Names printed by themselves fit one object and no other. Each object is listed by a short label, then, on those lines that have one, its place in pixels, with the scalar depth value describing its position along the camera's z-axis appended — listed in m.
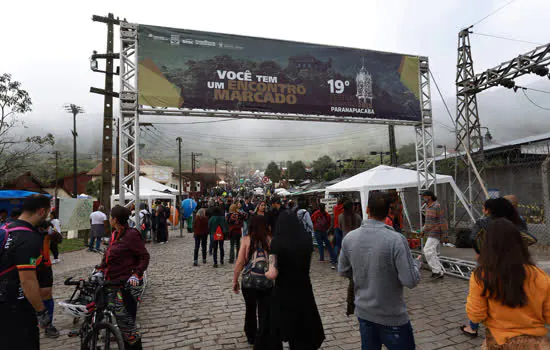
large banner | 7.40
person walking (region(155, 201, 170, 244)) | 13.54
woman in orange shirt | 1.78
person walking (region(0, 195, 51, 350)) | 2.30
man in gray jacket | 2.31
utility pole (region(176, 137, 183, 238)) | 36.96
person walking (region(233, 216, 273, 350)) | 3.42
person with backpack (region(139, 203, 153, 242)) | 12.11
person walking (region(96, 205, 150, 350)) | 3.24
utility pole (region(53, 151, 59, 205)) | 36.88
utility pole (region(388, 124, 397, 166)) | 21.79
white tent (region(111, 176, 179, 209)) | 15.22
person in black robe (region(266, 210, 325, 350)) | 2.90
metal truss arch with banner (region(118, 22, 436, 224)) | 7.00
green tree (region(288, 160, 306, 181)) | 71.36
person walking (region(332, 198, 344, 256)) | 8.19
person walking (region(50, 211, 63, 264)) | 9.64
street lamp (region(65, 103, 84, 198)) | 31.59
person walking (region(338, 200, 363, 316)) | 7.17
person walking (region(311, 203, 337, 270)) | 8.59
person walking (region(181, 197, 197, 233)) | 17.52
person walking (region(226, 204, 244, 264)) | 8.95
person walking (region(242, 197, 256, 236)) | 12.52
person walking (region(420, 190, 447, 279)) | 6.25
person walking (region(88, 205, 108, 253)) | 11.18
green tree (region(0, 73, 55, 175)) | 12.27
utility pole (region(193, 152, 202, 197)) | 48.19
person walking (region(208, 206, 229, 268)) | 8.73
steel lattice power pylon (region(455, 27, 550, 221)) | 10.43
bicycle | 3.05
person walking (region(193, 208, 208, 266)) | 8.63
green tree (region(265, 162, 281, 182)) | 92.88
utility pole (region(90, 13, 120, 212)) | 12.73
